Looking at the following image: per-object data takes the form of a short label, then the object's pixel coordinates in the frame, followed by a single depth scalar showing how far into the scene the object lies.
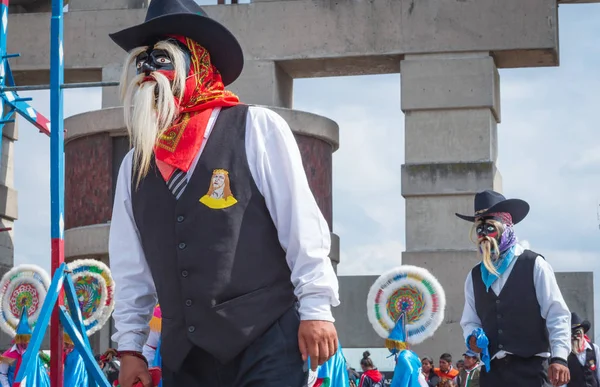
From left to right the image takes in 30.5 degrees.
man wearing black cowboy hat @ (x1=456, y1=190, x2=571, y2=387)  7.08
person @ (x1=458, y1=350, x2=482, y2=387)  9.16
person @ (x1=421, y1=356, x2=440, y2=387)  16.42
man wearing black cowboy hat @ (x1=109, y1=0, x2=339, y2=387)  3.68
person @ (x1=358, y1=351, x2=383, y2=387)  15.88
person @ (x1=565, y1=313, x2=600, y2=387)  13.83
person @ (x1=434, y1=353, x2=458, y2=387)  16.05
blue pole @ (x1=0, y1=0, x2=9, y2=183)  10.21
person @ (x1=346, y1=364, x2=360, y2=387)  16.43
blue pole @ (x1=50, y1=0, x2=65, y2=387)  7.70
